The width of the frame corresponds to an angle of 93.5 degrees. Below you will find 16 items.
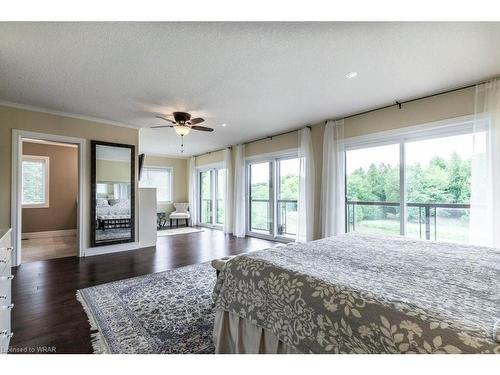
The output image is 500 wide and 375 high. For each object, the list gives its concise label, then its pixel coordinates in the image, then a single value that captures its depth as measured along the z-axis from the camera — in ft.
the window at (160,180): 26.40
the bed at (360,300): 2.87
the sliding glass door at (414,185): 10.23
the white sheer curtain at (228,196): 21.77
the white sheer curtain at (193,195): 27.09
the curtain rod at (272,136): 16.35
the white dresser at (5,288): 4.45
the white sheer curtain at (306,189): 15.30
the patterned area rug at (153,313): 5.71
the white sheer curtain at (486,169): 8.76
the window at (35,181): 18.79
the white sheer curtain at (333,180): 13.51
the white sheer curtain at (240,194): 20.39
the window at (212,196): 25.17
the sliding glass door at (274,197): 17.89
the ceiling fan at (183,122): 12.12
